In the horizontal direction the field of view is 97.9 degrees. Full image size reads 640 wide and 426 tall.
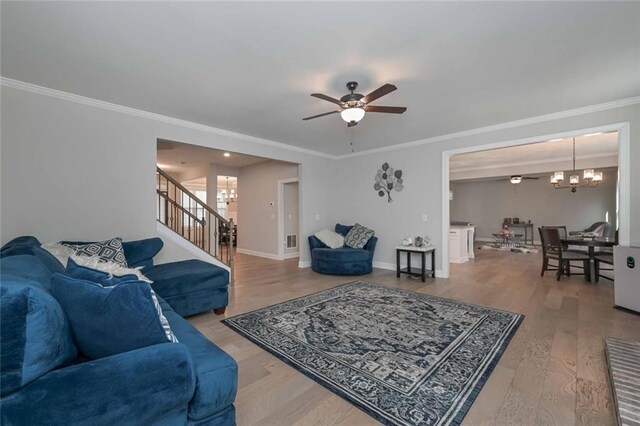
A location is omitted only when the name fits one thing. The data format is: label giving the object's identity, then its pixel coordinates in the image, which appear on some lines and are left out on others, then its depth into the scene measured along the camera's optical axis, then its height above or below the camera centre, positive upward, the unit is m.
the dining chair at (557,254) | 5.01 -0.80
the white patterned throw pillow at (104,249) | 3.02 -0.41
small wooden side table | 5.11 -0.84
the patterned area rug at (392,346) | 1.88 -1.25
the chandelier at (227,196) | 11.57 +0.70
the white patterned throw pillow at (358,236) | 5.86 -0.52
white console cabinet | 6.82 -0.79
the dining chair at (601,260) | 4.60 -0.80
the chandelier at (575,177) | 6.45 +0.85
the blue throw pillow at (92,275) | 1.51 -0.35
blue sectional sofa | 1.00 -0.68
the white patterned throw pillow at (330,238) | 6.10 -0.58
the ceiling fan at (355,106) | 2.88 +1.14
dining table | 4.68 -0.55
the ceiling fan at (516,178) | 8.13 +1.02
